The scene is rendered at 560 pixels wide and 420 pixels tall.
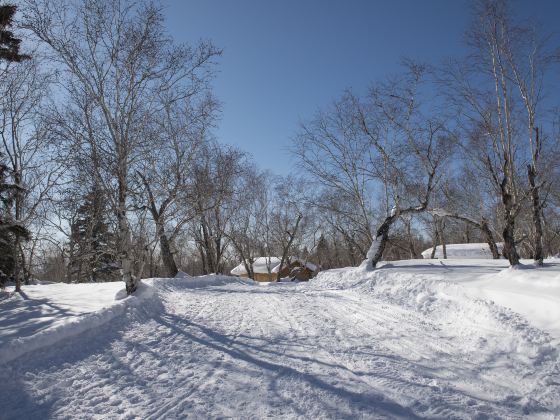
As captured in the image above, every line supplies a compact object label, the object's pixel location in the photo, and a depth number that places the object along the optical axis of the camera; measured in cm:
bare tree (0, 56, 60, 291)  1355
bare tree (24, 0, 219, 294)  1105
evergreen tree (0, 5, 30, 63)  984
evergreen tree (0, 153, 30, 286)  1014
